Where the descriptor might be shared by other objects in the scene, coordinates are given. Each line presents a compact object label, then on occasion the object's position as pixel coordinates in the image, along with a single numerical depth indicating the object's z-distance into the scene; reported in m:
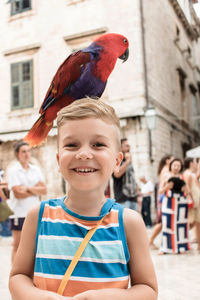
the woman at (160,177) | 5.40
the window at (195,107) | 12.87
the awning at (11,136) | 9.12
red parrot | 1.27
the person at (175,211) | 5.13
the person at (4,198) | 3.81
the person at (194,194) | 5.35
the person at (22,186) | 3.37
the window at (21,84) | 8.38
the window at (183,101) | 11.44
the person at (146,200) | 8.22
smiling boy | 0.89
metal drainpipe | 6.38
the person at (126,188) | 4.15
